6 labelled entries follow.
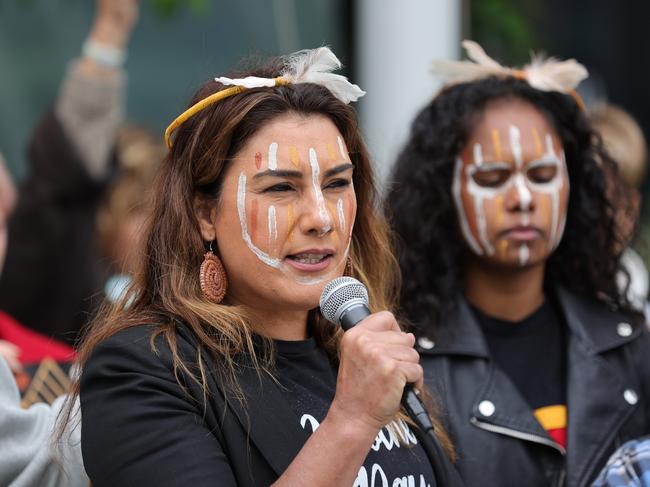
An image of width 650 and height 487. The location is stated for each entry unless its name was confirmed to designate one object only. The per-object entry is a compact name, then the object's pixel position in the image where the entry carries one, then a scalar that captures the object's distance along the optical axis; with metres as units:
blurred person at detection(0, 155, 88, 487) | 4.90
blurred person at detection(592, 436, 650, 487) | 5.27
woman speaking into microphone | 4.06
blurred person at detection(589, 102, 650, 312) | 9.44
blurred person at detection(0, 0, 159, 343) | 9.23
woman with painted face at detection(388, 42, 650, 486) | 6.09
